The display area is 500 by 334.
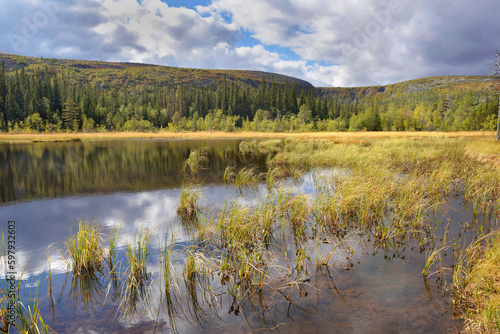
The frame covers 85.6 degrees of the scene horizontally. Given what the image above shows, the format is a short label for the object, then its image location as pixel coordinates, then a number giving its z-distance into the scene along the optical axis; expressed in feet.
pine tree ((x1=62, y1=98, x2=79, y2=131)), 307.99
